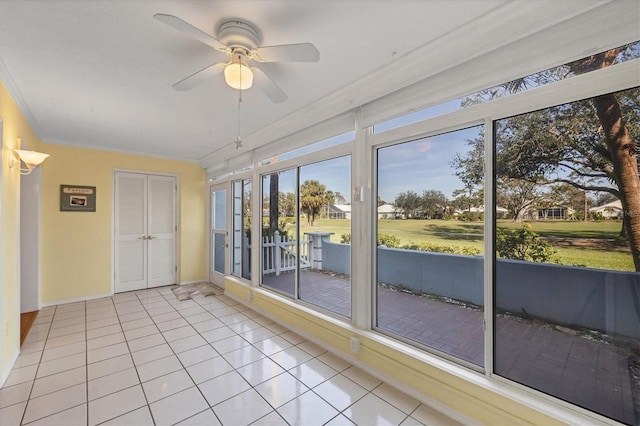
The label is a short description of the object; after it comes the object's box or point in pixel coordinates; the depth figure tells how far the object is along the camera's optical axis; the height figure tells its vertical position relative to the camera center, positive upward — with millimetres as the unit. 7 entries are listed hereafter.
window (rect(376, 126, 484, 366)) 1921 -265
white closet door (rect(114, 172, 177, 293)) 4789 -360
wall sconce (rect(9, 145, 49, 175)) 2607 +554
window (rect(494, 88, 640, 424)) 1396 -252
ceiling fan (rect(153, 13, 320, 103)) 1504 +971
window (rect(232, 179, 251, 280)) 4414 -294
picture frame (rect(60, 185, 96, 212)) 4227 +232
